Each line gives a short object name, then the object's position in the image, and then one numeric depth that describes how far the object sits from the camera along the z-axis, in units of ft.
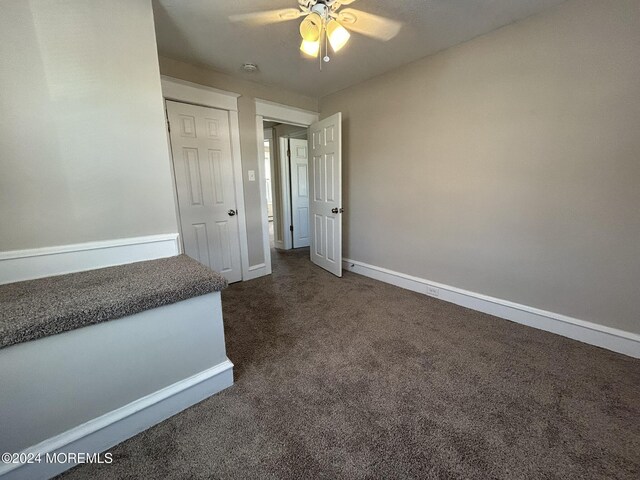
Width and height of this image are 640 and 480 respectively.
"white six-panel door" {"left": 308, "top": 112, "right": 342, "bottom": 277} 9.73
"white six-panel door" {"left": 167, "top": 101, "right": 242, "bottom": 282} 8.21
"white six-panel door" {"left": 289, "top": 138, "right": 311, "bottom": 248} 14.36
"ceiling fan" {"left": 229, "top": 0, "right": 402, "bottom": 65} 4.82
